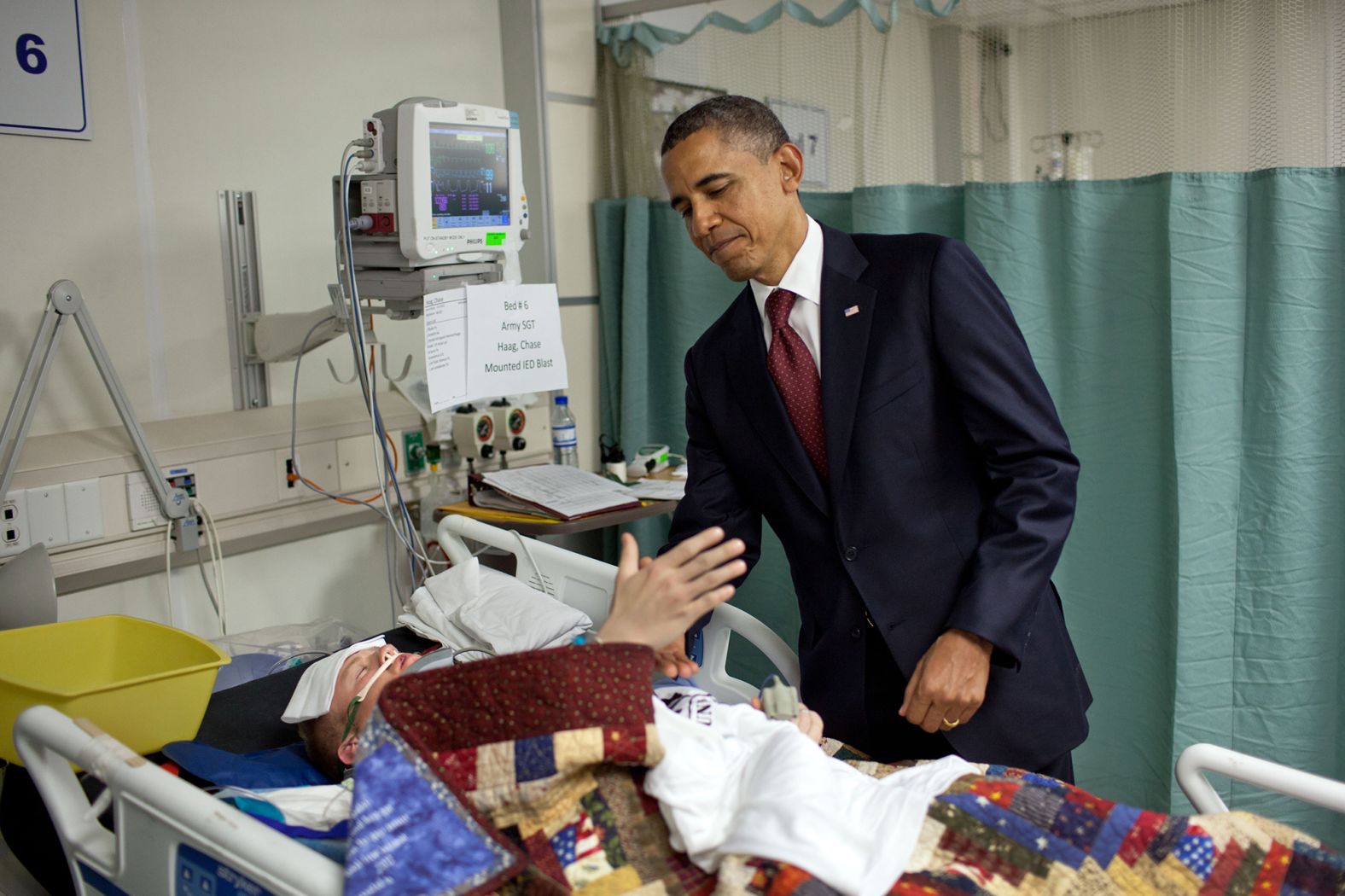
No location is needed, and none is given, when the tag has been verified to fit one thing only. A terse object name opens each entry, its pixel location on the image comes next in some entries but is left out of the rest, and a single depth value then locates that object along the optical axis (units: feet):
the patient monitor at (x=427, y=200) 7.65
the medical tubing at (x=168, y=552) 8.39
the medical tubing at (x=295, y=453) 8.59
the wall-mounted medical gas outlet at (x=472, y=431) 10.10
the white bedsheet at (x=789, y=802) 4.03
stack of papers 9.00
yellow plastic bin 5.58
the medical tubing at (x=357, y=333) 7.81
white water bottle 10.57
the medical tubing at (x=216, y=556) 8.49
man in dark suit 5.43
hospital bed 4.18
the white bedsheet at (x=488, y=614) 6.77
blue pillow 5.74
